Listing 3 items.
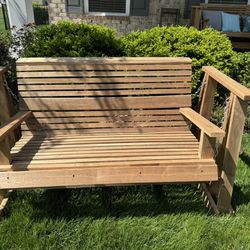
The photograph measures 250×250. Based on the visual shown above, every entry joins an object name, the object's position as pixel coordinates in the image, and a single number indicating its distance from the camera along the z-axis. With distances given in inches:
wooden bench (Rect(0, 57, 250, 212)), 96.0
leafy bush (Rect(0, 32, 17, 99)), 171.5
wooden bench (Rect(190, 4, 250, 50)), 306.7
